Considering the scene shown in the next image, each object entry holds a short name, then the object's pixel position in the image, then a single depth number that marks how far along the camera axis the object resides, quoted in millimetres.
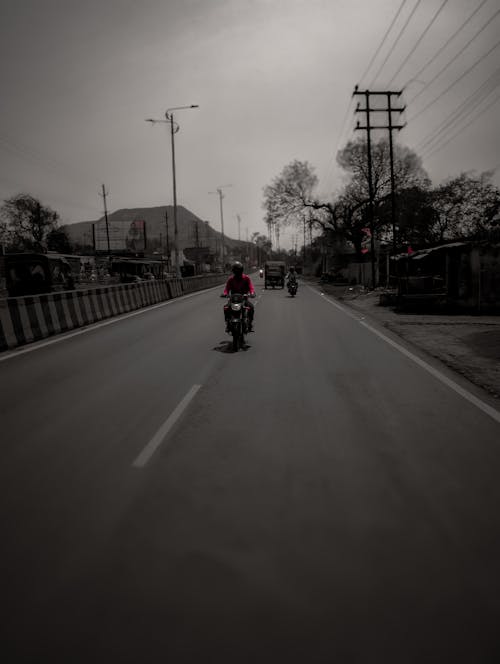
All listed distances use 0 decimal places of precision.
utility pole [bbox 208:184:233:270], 79131
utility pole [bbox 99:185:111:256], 77125
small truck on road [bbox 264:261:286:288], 44219
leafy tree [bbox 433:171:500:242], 68438
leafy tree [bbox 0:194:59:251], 98562
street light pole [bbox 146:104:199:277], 37009
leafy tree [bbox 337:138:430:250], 56312
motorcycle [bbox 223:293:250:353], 10672
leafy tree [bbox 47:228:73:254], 95875
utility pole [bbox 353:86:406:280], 32344
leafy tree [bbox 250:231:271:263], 190125
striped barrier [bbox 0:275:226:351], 11527
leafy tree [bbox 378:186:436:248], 64750
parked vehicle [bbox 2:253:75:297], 23125
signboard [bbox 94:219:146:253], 104938
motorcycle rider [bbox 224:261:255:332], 11391
